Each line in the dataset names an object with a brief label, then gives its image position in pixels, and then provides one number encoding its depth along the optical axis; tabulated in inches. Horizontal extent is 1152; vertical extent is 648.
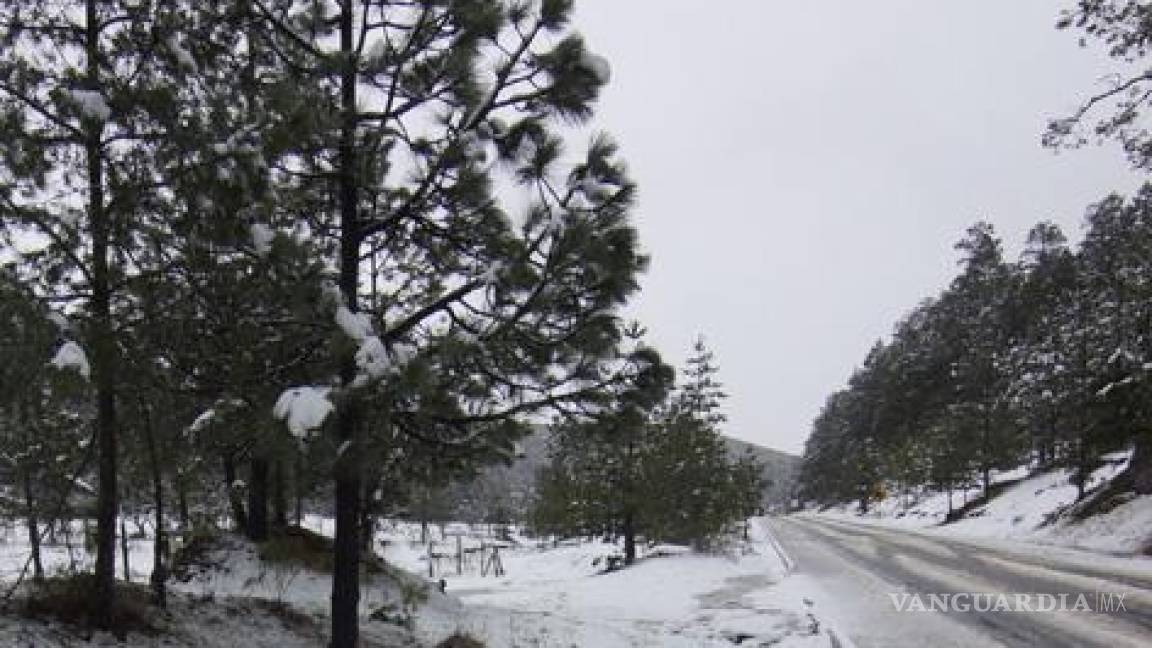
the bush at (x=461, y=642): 391.7
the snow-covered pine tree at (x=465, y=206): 270.2
